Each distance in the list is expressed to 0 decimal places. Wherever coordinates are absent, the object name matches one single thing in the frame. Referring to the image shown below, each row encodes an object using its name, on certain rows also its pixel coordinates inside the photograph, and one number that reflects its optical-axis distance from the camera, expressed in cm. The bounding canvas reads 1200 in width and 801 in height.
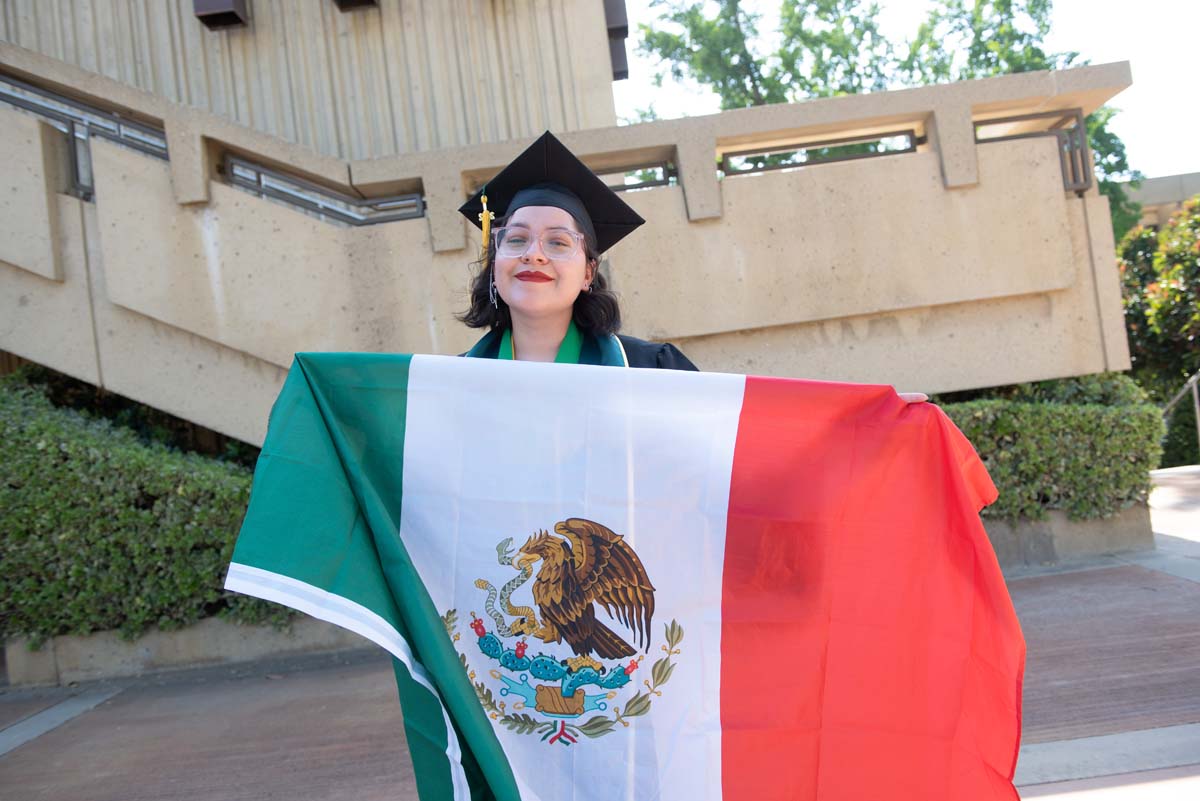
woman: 265
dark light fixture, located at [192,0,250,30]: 743
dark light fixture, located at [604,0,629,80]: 852
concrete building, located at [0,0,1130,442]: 612
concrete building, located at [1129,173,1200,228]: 2431
